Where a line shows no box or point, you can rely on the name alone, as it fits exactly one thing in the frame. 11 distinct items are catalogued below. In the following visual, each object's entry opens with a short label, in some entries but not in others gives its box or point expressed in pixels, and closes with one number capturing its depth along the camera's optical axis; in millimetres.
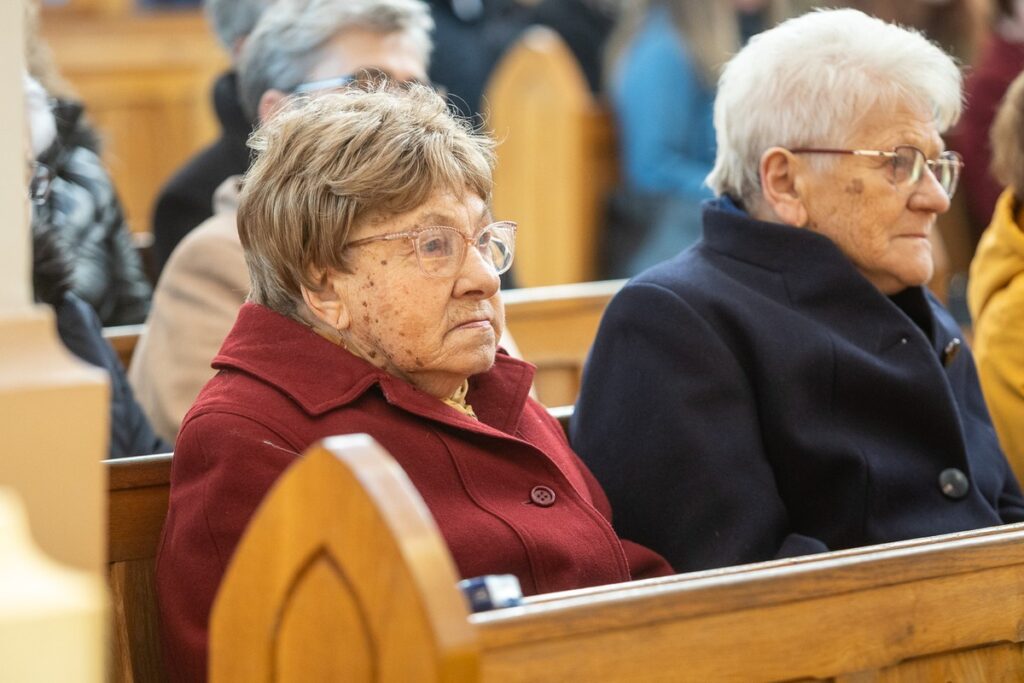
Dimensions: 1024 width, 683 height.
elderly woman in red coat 4195
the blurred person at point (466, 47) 12008
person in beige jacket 5973
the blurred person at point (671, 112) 11070
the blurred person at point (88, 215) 6969
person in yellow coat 5953
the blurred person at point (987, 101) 10102
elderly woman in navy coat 4980
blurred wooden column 2734
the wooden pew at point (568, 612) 2742
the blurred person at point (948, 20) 10969
